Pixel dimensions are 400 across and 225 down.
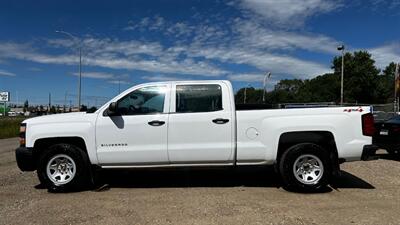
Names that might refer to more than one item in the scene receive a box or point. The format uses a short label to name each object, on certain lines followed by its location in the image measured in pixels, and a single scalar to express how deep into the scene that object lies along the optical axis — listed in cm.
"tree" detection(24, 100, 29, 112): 15631
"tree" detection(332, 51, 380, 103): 8356
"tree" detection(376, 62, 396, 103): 8562
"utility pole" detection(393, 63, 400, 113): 3966
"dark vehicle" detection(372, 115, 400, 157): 1191
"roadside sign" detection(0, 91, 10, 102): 9491
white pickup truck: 761
